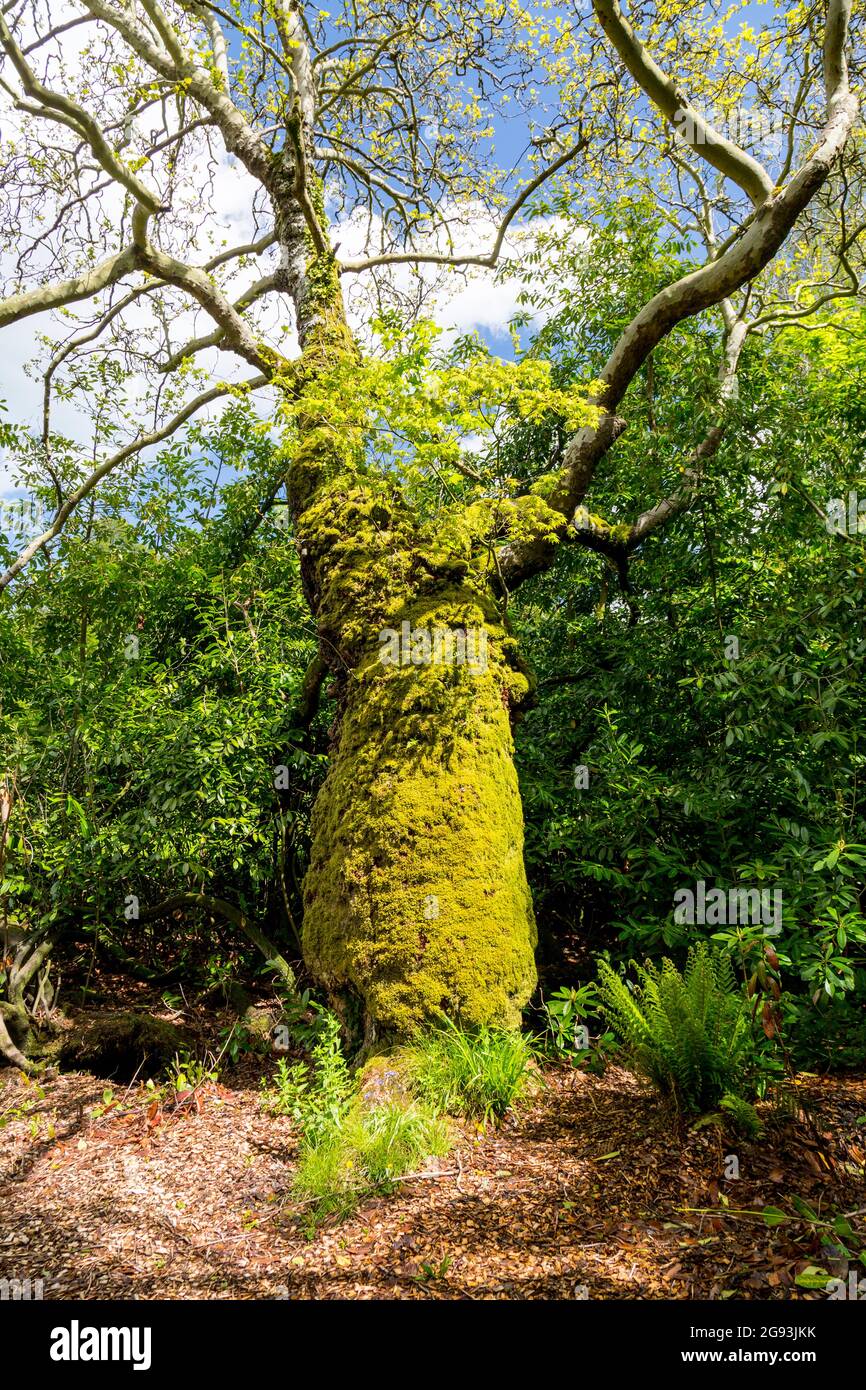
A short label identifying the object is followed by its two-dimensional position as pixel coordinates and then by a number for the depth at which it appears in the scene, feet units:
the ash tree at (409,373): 15.19
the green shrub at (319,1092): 12.84
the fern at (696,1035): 12.30
